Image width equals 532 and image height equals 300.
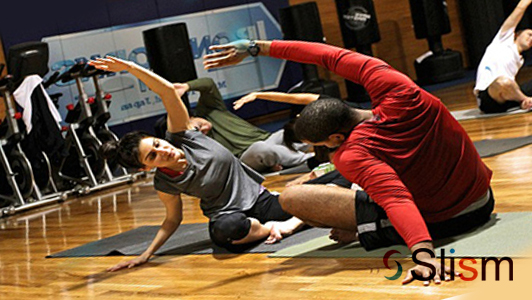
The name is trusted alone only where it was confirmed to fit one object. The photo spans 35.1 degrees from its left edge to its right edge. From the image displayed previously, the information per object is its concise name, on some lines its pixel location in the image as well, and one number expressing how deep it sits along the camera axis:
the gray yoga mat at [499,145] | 4.92
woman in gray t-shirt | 3.74
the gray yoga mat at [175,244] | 3.85
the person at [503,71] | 6.31
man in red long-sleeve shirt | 2.79
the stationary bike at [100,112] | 7.38
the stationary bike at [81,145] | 7.22
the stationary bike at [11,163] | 6.87
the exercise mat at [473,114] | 6.40
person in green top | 6.19
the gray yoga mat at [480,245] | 2.84
